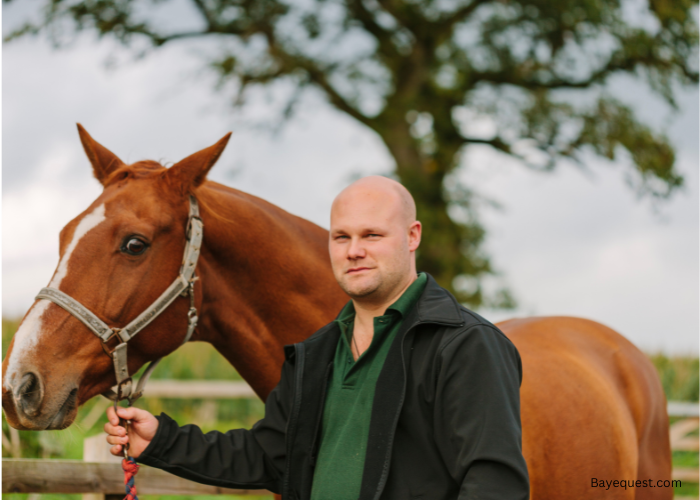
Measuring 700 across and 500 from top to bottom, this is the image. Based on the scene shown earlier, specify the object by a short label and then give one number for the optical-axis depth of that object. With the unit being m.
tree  10.60
